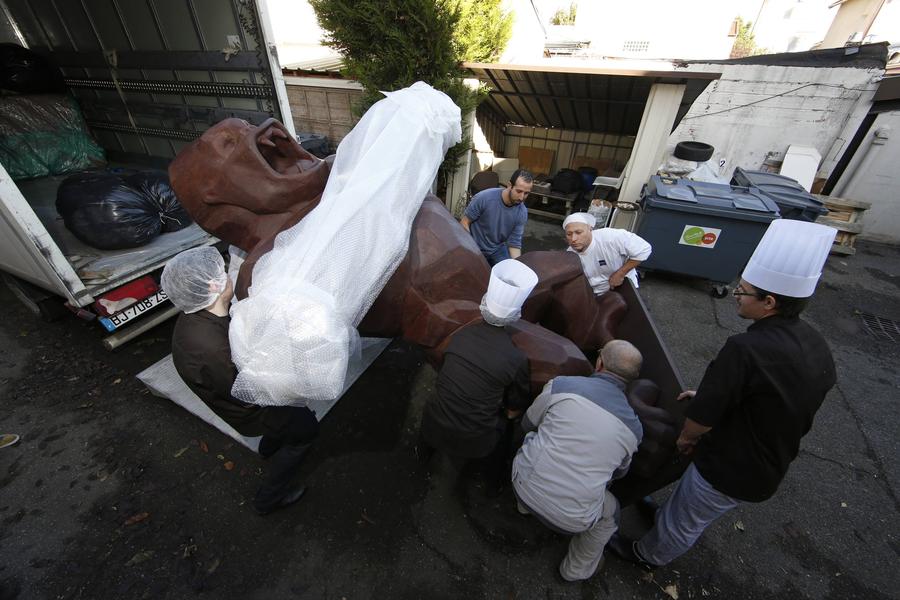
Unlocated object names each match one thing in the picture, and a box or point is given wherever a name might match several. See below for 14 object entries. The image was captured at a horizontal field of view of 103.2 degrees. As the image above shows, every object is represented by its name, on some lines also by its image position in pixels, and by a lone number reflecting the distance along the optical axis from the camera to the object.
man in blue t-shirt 3.45
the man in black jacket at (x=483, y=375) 1.87
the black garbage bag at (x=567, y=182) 6.84
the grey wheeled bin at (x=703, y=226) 4.43
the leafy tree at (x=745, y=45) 32.75
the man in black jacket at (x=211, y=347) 1.71
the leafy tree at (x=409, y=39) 4.80
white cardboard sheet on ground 2.61
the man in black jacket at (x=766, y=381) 1.44
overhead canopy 4.75
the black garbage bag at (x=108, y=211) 2.91
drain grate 4.42
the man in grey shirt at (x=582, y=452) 1.65
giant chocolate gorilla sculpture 1.90
